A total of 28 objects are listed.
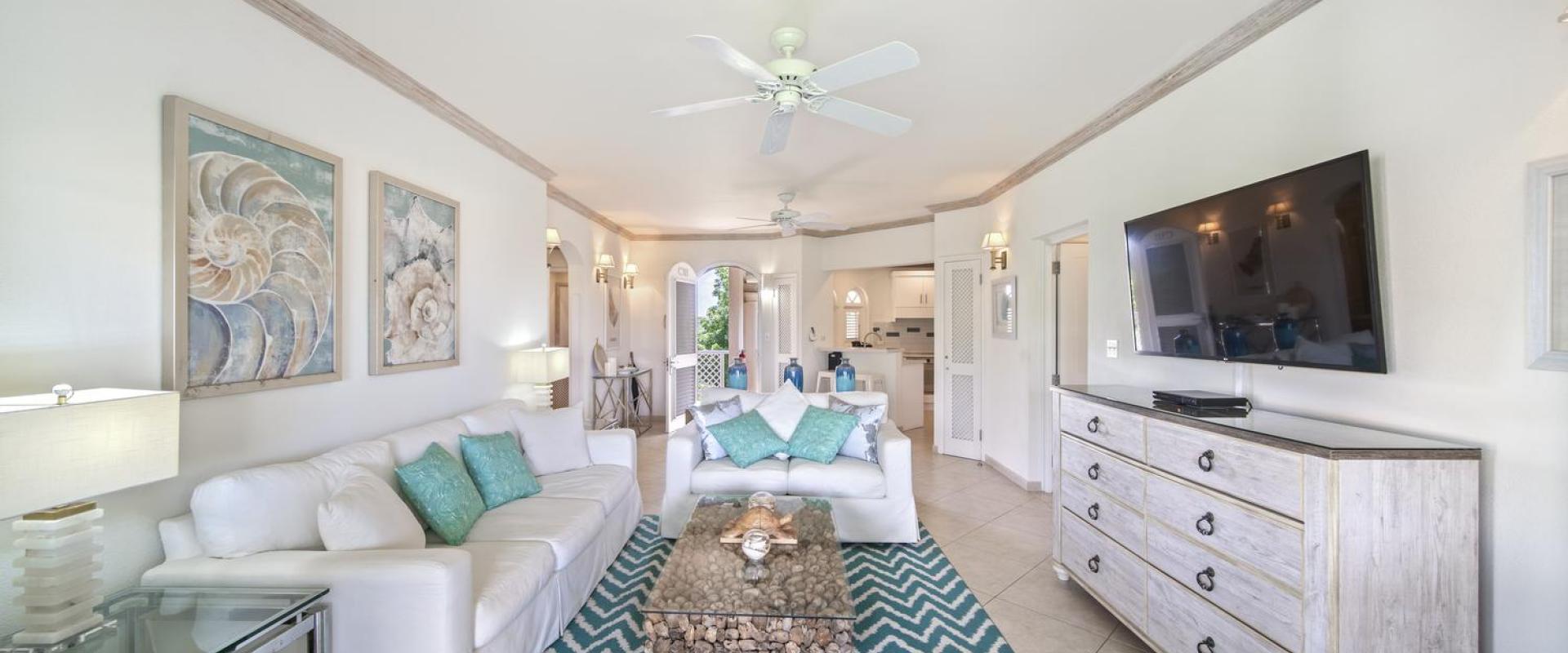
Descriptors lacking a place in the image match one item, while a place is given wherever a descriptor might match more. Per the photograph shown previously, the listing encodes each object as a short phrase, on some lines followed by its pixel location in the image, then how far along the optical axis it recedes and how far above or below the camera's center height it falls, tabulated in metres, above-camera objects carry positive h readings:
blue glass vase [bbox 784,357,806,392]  4.20 -0.38
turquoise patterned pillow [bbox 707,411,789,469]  3.36 -0.72
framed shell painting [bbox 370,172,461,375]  2.59 +0.27
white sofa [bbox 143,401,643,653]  1.57 -0.85
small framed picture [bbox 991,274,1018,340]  4.49 +0.15
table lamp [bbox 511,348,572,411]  3.83 -0.30
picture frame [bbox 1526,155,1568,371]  1.31 +0.14
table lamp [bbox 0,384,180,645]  1.09 -0.31
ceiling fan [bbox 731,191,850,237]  4.68 +0.94
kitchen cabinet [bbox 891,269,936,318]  9.26 +0.51
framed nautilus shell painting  1.73 +0.26
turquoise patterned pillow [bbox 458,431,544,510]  2.57 -0.70
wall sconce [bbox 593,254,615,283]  5.86 +0.64
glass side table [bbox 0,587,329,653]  1.29 -0.74
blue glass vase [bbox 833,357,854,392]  4.03 -0.40
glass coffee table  1.89 -0.99
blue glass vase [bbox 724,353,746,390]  4.12 -0.39
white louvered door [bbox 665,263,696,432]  6.34 -0.22
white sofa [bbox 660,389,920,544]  3.17 -0.95
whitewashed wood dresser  1.41 -0.62
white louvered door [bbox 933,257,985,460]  5.25 -0.30
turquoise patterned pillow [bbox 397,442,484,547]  2.17 -0.70
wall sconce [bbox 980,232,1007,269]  4.66 +0.68
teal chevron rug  2.26 -1.31
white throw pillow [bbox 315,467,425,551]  1.71 -0.63
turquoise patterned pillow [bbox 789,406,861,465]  3.36 -0.69
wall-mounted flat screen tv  1.61 +0.18
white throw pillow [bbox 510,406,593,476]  3.04 -0.65
